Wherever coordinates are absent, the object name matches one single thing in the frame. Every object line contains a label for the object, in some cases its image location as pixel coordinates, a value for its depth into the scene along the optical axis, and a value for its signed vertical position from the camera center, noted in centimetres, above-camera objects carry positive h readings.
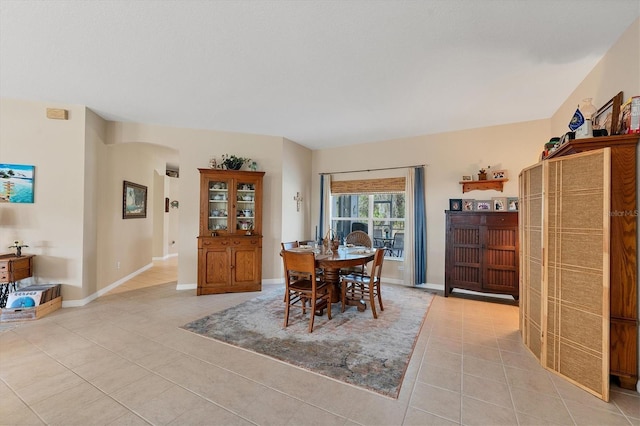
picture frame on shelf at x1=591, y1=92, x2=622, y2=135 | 227 +93
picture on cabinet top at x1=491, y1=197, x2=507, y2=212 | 431 +20
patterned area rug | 223 -132
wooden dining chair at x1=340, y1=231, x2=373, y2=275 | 463 -46
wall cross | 561 +32
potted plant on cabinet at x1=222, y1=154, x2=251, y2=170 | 466 +92
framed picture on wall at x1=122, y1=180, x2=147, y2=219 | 502 +25
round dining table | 311 -56
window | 542 -3
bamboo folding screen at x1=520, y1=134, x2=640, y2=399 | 192 -36
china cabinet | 436 -32
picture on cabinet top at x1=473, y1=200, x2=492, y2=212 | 443 +18
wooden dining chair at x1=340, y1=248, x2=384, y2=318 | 333 -89
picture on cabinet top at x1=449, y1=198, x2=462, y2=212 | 457 +18
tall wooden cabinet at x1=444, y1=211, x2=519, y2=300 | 385 -56
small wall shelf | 435 +53
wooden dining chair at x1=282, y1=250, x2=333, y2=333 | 293 -87
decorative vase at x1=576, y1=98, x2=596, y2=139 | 214 +78
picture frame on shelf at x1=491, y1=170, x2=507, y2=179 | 432 +69
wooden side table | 319 -74
